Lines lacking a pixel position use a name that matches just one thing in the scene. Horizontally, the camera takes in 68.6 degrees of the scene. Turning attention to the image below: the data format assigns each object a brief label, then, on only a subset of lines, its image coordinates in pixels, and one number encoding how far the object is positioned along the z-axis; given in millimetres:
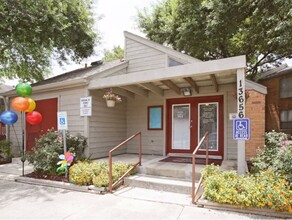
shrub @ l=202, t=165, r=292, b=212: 3402
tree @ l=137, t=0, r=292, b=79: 9695
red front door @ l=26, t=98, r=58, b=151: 7359
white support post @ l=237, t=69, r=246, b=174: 4281
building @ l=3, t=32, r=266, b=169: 6574
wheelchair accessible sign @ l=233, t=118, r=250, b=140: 4184
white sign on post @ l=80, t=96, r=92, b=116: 5629
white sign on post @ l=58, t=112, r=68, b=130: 5355
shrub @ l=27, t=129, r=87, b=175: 5613
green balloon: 6004
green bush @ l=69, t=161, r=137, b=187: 4754
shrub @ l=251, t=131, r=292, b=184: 3947
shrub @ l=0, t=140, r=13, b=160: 7730
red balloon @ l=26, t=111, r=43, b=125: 6148
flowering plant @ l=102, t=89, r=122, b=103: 6428
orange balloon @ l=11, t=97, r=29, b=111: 5711
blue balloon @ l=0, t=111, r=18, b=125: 6297
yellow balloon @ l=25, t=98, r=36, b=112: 5973
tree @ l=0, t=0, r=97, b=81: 8891
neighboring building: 10227
